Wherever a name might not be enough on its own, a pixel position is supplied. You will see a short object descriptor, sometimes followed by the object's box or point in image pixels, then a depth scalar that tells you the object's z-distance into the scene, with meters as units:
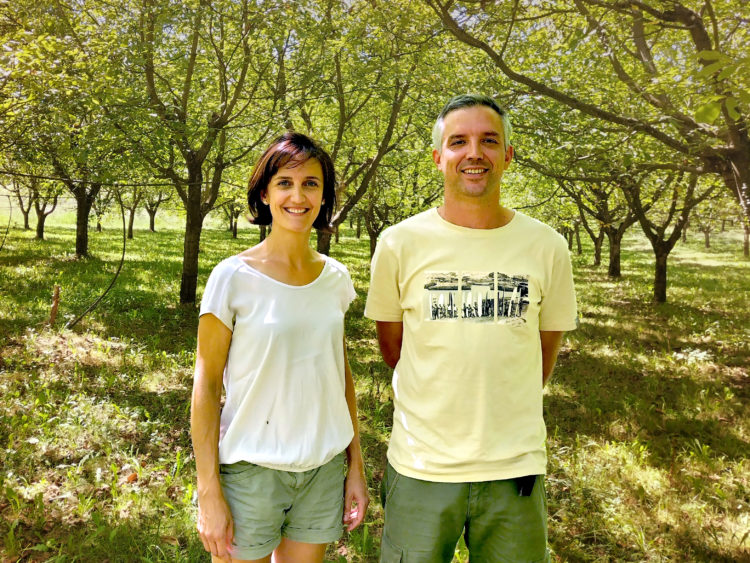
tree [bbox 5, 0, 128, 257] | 6.21
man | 1.92
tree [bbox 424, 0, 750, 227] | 5.57
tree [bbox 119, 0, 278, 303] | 7.58
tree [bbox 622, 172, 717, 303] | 12.64
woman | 1.81
